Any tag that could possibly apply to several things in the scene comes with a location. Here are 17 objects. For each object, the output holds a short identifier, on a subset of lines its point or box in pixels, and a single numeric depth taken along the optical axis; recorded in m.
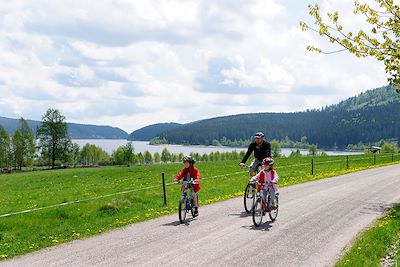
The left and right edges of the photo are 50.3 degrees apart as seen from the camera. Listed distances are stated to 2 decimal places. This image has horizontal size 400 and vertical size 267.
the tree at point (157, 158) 173.55
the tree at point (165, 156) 173.00
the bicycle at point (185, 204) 14.36
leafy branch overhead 17.55
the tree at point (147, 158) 164.76
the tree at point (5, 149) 93.75
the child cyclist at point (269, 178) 14.10
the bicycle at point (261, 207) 13.46
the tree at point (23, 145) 93.75
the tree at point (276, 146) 166.82
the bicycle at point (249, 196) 15.77
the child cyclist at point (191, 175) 15.04
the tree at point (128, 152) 108.38
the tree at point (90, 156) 141.25
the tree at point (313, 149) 168.88
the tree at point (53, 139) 91.25
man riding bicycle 15.72
